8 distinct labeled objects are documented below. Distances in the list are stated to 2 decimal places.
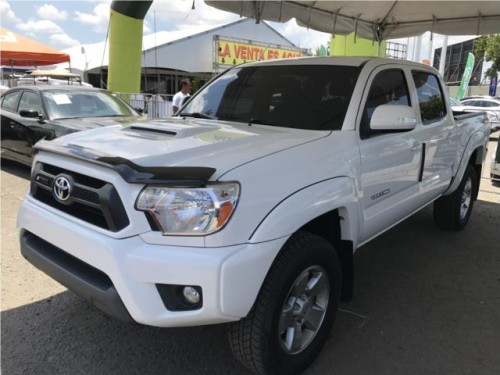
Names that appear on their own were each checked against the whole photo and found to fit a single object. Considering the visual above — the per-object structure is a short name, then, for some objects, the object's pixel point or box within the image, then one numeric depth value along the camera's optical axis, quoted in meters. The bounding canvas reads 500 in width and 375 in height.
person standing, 10.44
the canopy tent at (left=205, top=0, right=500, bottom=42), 6.65
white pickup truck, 2.15
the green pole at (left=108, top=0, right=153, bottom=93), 10.19
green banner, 25.55
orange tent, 14.26
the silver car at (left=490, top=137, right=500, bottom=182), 8.28
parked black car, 7.03
